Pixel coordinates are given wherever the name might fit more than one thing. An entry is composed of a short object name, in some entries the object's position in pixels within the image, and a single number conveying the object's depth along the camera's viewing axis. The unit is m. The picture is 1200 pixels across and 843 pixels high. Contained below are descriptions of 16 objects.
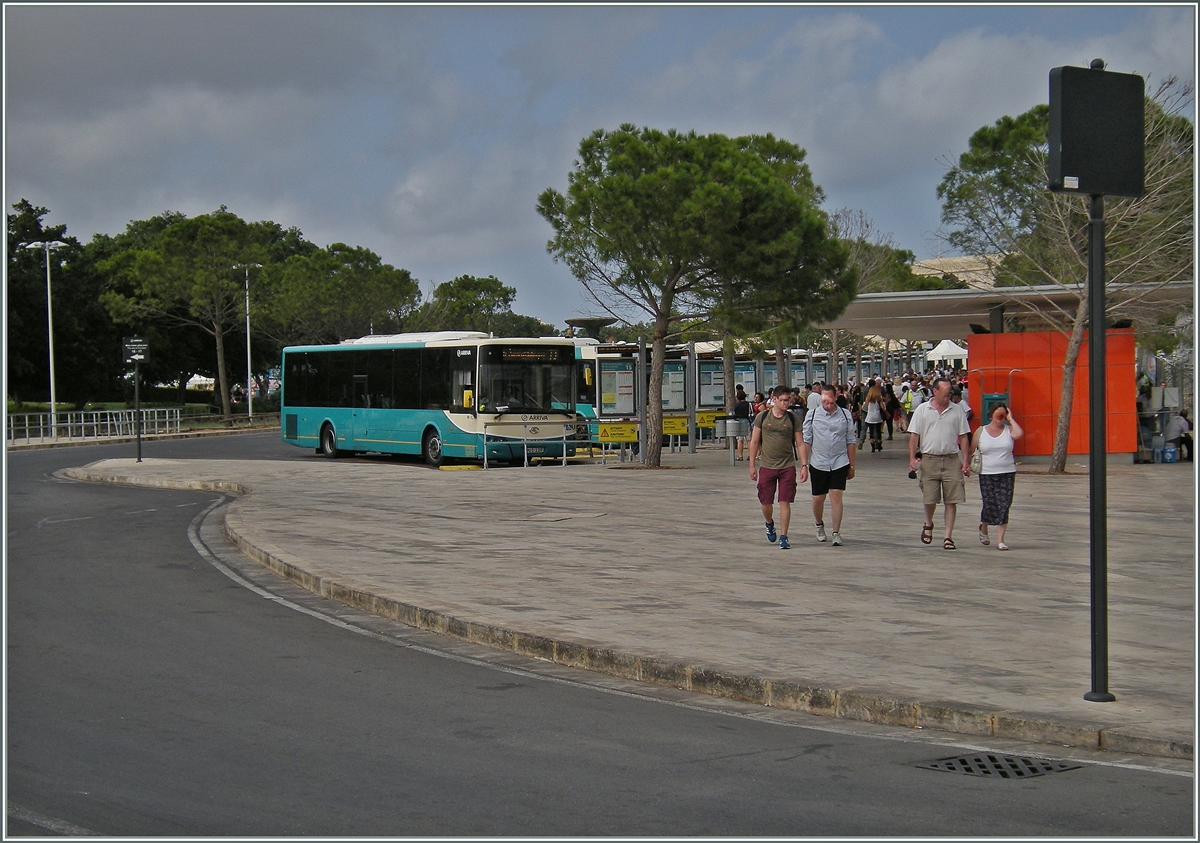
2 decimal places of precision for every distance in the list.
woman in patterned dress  14.05
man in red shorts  14.22
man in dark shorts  14.30
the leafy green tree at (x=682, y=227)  27.33
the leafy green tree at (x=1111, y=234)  24.69
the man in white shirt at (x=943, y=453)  14.23
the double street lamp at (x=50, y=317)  47.61
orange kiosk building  27.70
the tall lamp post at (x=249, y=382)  60.22
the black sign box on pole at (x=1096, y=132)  7.02
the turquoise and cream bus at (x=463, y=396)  30.55
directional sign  31.75
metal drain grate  6.27
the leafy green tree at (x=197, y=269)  59.91
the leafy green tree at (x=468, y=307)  71.94
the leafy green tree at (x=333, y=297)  65.50
